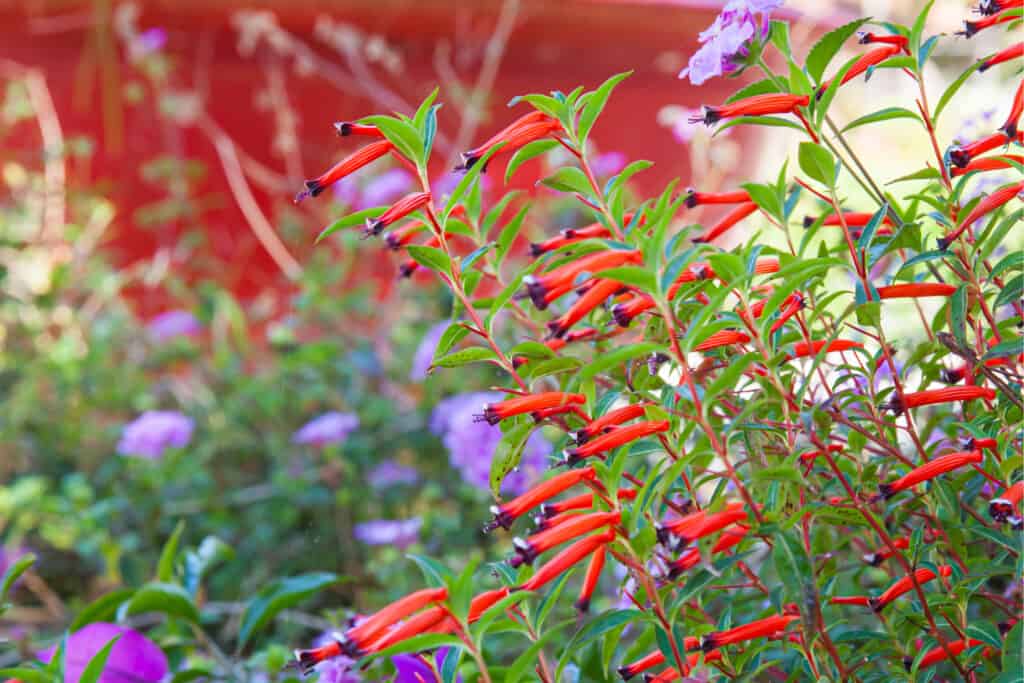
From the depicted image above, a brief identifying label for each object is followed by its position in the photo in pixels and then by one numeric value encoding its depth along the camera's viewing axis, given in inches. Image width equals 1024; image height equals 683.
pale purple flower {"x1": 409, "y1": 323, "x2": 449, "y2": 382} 49.7
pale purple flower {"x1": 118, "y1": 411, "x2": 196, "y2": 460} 49.1
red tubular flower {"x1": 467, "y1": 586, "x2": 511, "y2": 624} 24.7
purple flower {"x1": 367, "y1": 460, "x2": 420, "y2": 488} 50.6
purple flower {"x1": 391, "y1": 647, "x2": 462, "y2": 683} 26.9
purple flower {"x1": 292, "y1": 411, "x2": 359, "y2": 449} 48.5
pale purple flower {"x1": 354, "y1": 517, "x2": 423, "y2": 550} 43.9
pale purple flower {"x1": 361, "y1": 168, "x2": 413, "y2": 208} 70.8
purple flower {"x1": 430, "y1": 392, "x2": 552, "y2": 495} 42.0
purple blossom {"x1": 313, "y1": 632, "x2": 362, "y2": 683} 24.7
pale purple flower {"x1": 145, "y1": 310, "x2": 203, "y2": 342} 78.7
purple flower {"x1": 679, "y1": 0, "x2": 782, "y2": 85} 25.3
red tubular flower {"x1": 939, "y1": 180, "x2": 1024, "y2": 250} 25.6
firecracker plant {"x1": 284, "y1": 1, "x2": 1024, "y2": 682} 24.2
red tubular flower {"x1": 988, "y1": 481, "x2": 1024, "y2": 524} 24.2
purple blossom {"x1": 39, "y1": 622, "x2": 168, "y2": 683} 29.8
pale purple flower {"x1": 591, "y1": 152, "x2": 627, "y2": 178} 72.6
